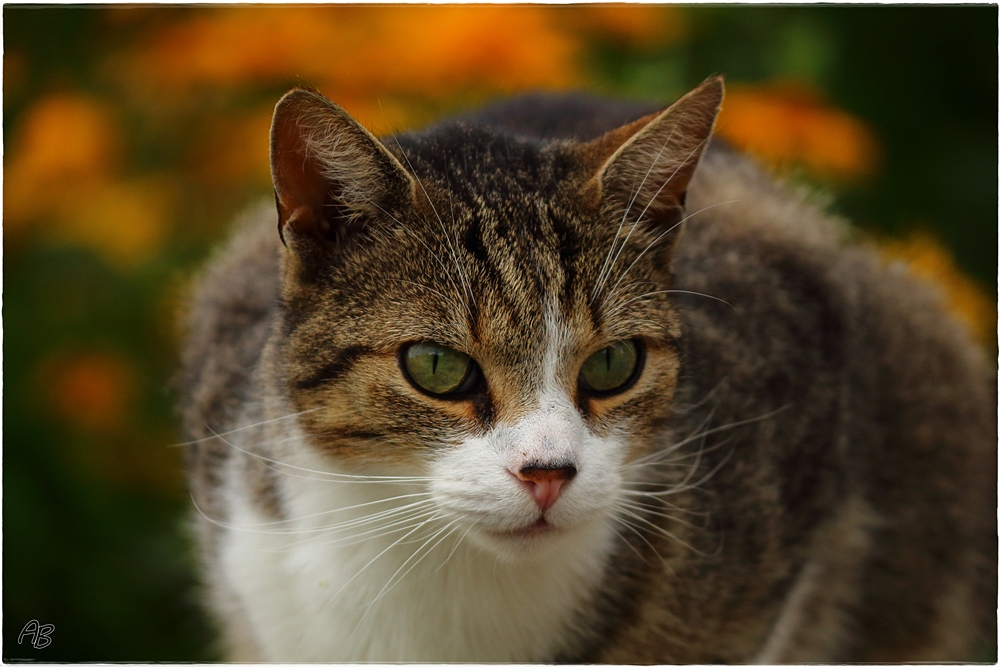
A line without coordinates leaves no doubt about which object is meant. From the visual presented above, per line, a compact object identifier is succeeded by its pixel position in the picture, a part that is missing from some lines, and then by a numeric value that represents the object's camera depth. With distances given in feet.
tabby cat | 10.30
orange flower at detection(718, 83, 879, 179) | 15.25
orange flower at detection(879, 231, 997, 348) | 14.67
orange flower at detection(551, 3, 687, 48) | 13.03
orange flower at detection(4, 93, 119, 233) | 13.39
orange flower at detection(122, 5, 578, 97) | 13.11
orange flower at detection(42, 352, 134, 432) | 15.11
